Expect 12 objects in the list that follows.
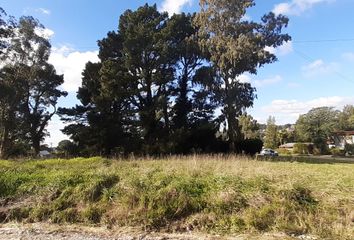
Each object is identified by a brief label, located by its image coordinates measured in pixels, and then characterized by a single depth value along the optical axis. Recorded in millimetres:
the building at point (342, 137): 69862
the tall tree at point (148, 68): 28859
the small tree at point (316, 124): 64875
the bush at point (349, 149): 52741
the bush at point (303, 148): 56531
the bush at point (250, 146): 30766
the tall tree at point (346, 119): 82250
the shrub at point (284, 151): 54997
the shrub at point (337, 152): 52275
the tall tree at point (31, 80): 35375
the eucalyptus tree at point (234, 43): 27453
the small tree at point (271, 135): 69125
